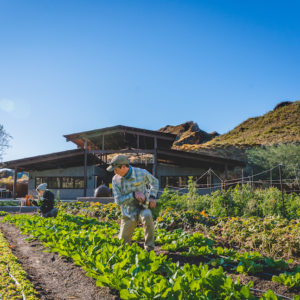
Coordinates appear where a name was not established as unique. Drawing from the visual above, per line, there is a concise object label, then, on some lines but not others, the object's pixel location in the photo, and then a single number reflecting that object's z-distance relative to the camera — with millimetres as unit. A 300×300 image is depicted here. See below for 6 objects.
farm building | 18688
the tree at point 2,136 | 27656
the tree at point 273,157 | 25156
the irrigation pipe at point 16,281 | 2598
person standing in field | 4051
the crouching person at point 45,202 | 7734
